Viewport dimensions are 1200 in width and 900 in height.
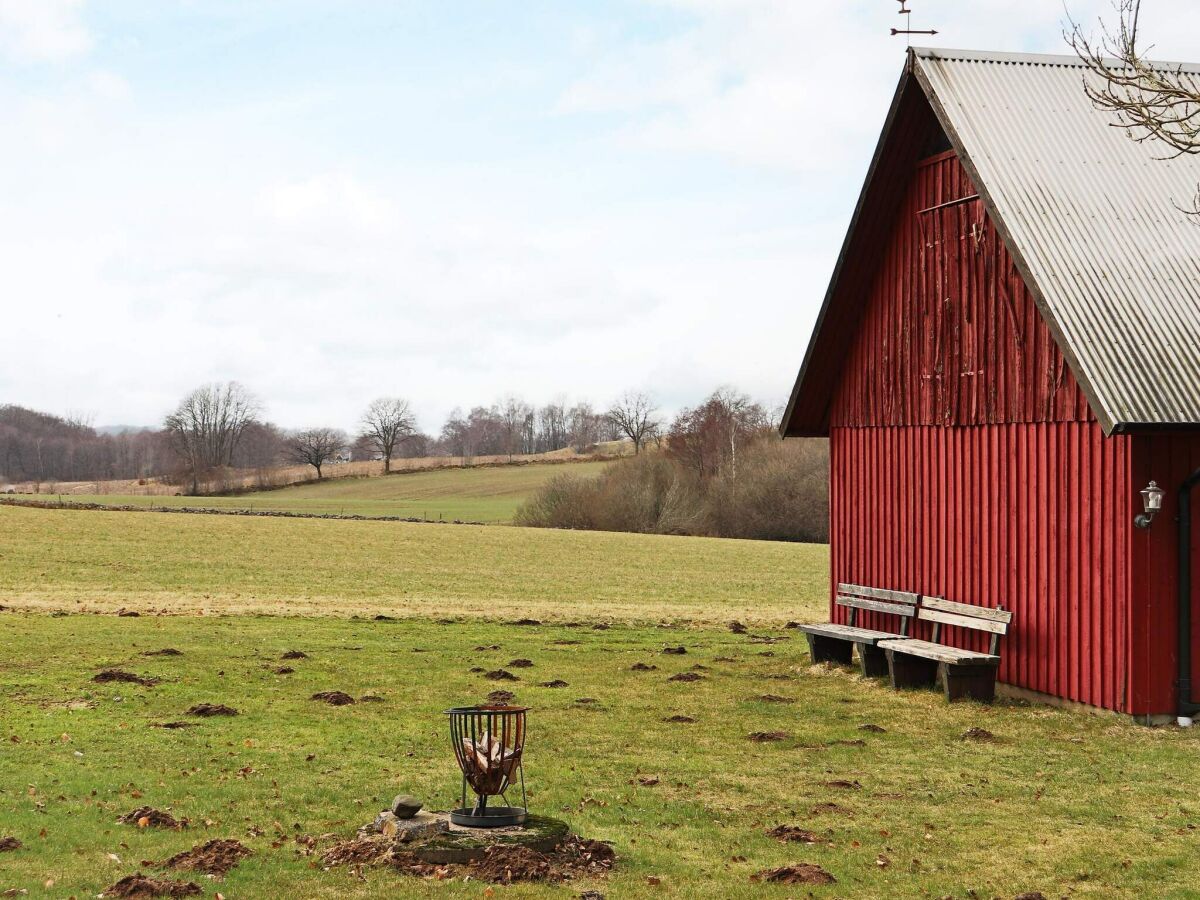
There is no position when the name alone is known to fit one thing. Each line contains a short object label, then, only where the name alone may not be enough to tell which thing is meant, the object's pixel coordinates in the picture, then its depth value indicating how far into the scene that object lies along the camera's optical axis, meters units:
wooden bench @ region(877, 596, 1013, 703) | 16.16
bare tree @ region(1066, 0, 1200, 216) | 10.02
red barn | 14.45
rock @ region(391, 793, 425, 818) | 9.10
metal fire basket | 8.93
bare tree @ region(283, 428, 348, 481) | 134.00
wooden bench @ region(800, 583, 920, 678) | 18.72
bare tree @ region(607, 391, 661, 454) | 136.00
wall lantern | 13.88
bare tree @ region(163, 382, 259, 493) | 141.50
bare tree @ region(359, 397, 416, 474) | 149.35
